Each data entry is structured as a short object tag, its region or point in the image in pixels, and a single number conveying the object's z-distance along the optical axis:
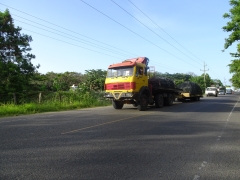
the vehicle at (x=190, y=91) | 20.36
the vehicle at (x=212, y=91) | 34.31
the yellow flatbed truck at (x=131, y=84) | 11.50
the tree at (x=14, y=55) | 17.97
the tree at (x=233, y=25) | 12.81
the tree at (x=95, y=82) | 24.11
